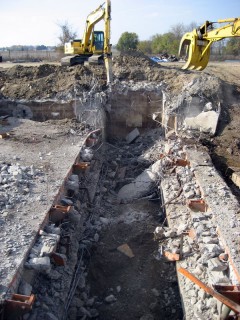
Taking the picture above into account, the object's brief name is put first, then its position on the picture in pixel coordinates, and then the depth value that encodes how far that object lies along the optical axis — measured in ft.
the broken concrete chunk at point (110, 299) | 16.93
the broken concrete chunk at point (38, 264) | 14.29
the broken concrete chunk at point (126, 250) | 20.03
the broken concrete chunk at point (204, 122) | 32.17
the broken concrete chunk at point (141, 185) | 26.61
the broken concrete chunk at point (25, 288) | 13.38
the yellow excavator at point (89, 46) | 41.50
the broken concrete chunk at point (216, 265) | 15.07
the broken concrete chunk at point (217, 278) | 14.52
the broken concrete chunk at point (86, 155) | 27.07
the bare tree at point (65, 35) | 121.80
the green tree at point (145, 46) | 128.26
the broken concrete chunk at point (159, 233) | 20.37
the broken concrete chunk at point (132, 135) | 37.25
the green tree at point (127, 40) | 116.16
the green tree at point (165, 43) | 118.12
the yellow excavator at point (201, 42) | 24.98
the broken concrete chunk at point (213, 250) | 15.90
